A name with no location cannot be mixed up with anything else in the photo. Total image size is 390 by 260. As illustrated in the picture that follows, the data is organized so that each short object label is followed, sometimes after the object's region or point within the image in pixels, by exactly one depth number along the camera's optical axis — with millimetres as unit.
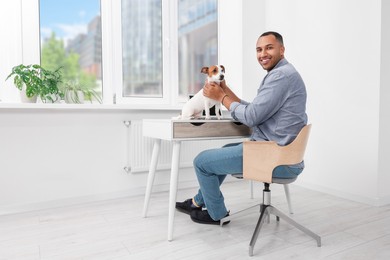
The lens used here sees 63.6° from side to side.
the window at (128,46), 2678
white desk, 1723
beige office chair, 1546
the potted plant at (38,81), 2270
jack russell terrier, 1796
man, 1577
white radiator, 2706
